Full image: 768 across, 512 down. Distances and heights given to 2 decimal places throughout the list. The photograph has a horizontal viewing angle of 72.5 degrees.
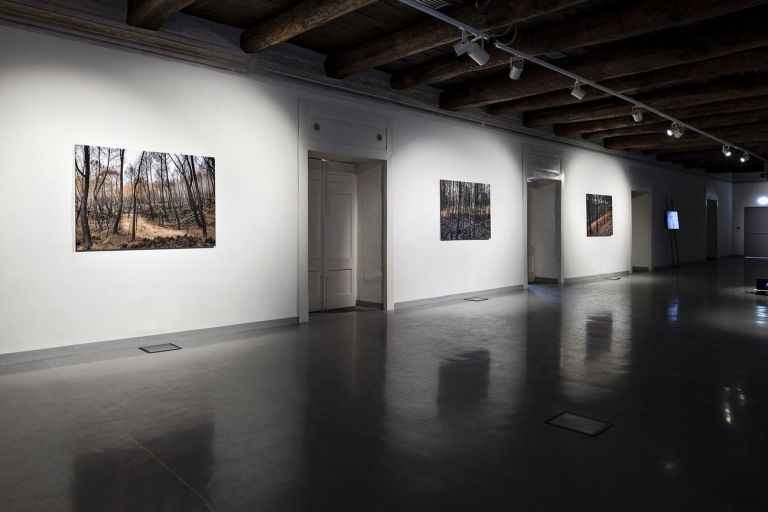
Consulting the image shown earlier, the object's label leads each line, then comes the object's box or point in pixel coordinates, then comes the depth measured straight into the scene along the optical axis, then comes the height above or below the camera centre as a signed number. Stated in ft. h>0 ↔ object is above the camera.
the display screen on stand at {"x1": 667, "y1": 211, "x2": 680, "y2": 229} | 54.14 +2.60
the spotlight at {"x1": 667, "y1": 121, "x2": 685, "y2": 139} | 35.29 +7.85
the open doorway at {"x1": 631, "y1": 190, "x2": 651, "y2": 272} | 52.80 +1.39
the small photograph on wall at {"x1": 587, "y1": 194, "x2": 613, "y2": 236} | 43.96 +2.60
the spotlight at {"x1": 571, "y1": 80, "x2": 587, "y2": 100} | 25.29 +7.48
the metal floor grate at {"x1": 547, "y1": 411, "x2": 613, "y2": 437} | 11.34 -3.99
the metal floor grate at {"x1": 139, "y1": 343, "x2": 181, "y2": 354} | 18.76 -3.72
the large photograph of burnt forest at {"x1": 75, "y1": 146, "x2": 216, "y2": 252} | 18.33 +1.76
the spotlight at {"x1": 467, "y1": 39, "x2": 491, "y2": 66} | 19.56 +7.26
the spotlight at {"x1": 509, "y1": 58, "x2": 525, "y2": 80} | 22.11 +7.55
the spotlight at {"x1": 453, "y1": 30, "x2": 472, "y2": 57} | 19.25 +7.38
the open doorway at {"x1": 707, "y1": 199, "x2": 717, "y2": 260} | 69.05 +2.09
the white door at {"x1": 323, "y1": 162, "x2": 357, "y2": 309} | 28.43 +0.55
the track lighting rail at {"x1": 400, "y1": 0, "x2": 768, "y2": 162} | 17.97 +7.99
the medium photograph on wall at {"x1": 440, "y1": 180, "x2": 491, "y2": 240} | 31.53 +2.22
